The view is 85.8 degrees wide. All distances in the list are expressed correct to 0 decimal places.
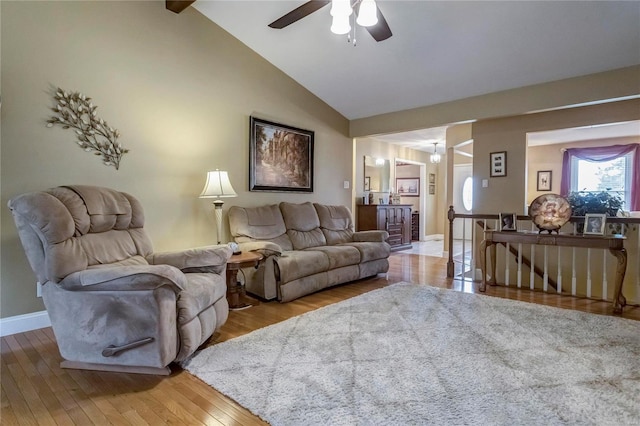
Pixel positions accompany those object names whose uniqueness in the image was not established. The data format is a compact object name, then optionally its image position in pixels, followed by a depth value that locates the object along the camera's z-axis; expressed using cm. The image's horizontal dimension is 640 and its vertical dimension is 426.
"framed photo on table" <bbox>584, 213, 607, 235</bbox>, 346
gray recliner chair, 192
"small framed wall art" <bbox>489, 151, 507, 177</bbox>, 488
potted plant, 388
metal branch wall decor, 282
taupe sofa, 344
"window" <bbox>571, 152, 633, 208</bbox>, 694
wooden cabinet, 662
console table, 321
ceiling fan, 261
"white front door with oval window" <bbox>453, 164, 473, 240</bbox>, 871
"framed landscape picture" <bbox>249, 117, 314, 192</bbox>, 435
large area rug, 161
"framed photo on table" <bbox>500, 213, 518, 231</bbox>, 397
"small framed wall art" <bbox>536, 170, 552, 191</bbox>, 778
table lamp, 348
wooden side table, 304
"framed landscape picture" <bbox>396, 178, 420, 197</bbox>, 923
